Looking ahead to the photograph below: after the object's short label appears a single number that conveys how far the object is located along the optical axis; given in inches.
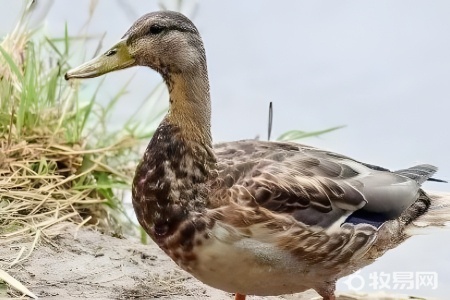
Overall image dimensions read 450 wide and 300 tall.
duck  163.0
